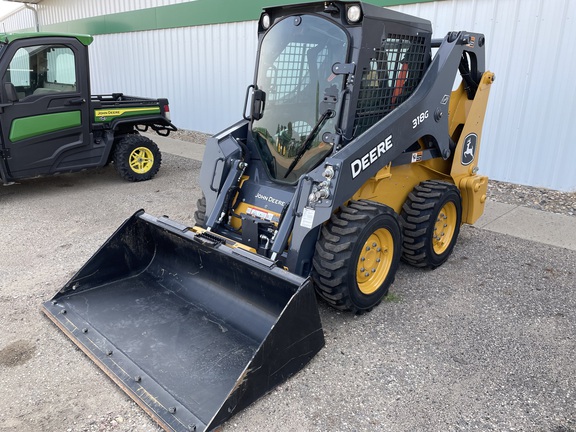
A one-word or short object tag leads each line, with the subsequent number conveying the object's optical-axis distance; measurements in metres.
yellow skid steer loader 2.71
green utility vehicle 5.80
